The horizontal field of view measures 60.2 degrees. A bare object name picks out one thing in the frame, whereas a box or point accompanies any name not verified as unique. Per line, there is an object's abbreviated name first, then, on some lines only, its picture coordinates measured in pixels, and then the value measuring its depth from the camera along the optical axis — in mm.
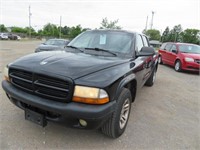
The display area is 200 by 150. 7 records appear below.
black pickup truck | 2047
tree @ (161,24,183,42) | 64750
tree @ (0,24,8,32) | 70656
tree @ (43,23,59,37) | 72875
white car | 36522
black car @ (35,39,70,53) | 10695
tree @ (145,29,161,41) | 71238
